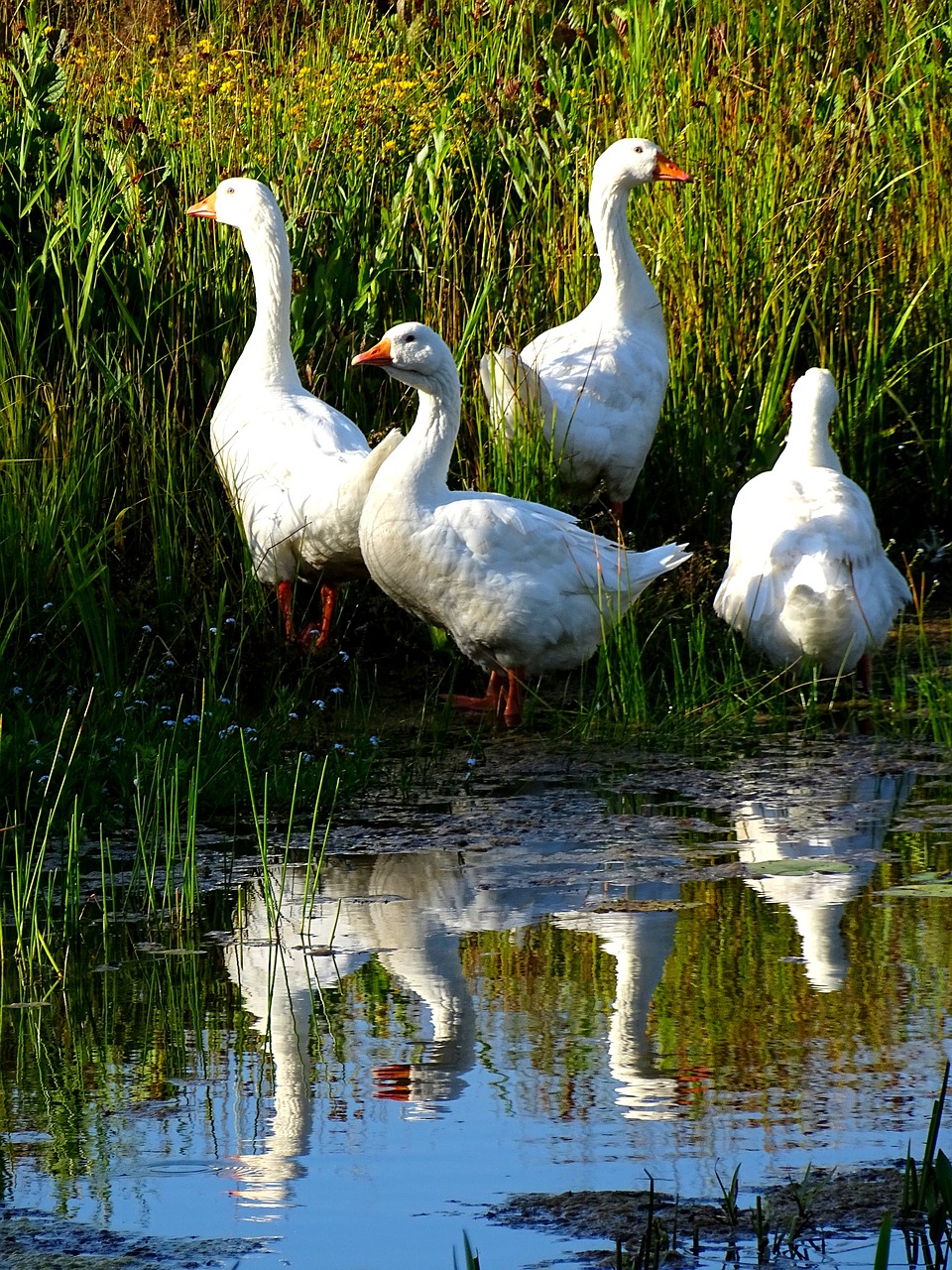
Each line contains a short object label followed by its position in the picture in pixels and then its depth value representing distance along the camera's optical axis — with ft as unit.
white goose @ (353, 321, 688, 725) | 39.78
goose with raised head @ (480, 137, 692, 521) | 45.75
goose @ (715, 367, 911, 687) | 38.65
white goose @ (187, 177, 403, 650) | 42.65
